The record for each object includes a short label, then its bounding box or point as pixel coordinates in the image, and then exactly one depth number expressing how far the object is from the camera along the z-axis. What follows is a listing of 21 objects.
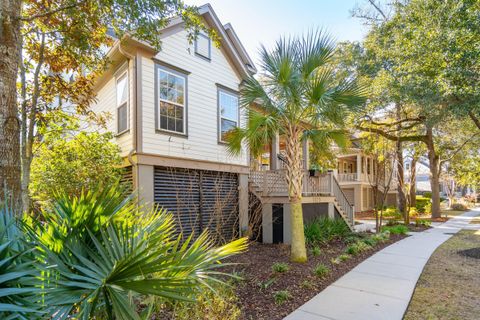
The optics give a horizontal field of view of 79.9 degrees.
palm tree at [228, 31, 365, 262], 6.47
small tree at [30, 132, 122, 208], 7.11
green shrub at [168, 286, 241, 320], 3.73
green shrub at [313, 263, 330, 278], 5.80
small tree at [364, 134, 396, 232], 12.29
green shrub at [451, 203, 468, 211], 27.09
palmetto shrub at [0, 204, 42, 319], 1.65
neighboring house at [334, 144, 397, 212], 24.14
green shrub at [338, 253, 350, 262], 7.10
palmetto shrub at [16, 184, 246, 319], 1.93
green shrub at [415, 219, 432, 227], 14.50
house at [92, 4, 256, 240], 7.66
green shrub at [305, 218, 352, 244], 9.10
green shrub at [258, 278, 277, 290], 5.12
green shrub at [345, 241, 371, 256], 7.84
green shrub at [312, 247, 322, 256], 7.52
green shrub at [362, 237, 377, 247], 8.91
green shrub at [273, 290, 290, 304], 4.61
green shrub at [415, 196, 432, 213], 22.30
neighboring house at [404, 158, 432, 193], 51.49
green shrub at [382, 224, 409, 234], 11.55
